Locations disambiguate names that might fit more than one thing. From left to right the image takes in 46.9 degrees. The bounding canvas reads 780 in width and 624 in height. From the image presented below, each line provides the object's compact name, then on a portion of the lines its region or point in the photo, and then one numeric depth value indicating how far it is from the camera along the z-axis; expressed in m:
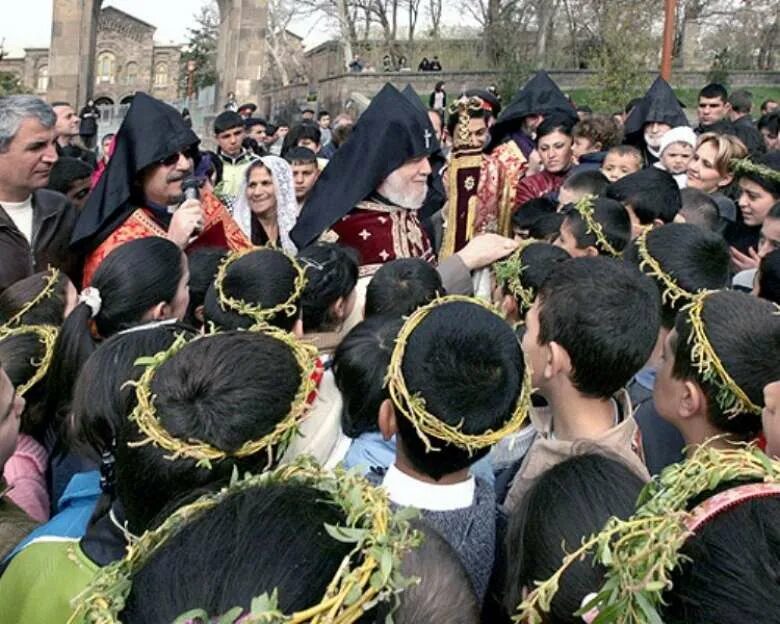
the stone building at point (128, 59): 65.81
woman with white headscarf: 5.95
